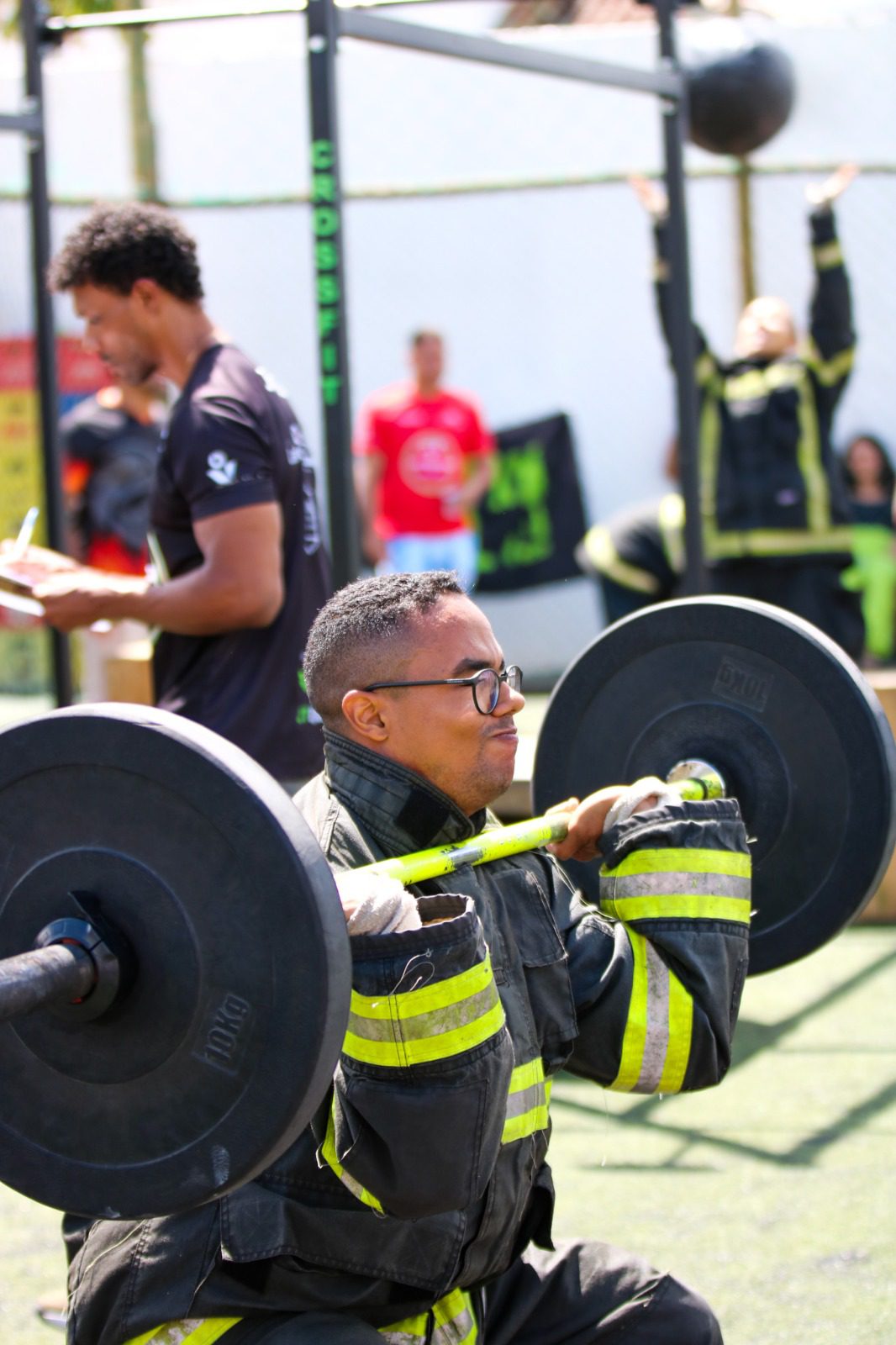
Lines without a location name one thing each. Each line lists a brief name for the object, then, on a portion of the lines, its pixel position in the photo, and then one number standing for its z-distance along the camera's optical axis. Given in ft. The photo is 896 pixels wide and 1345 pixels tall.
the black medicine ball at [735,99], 21.39
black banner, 29.81
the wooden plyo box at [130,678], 20.36
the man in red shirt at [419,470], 27.63
